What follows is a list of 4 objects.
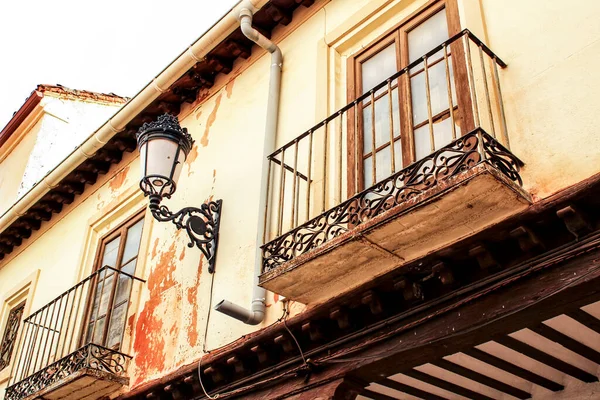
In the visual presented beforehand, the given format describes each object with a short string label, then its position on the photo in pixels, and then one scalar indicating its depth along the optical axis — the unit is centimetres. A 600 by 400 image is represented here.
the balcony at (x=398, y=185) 420
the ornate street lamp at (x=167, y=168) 640
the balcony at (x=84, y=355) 686
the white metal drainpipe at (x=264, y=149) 555
